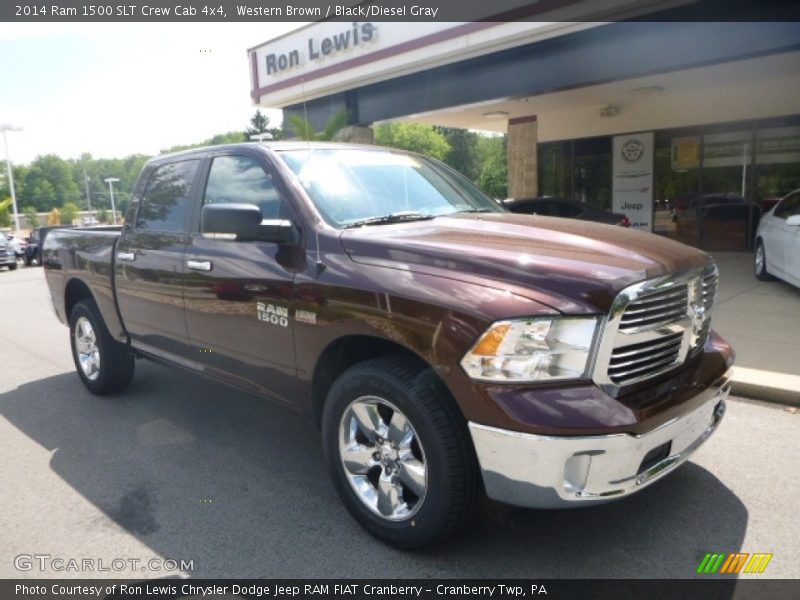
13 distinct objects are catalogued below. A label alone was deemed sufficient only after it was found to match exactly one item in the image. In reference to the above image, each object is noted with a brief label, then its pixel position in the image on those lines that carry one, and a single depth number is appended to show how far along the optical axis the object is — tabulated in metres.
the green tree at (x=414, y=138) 65.88
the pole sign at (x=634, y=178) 15.27
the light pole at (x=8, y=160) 34.13
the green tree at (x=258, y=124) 59.12
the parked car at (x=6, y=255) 22.11
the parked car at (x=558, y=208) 11.66
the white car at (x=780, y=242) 7.98
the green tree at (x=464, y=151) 72.44
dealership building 9.89
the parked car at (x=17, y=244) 23.41
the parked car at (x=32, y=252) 24.33
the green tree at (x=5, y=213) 38.58
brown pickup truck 2.42
